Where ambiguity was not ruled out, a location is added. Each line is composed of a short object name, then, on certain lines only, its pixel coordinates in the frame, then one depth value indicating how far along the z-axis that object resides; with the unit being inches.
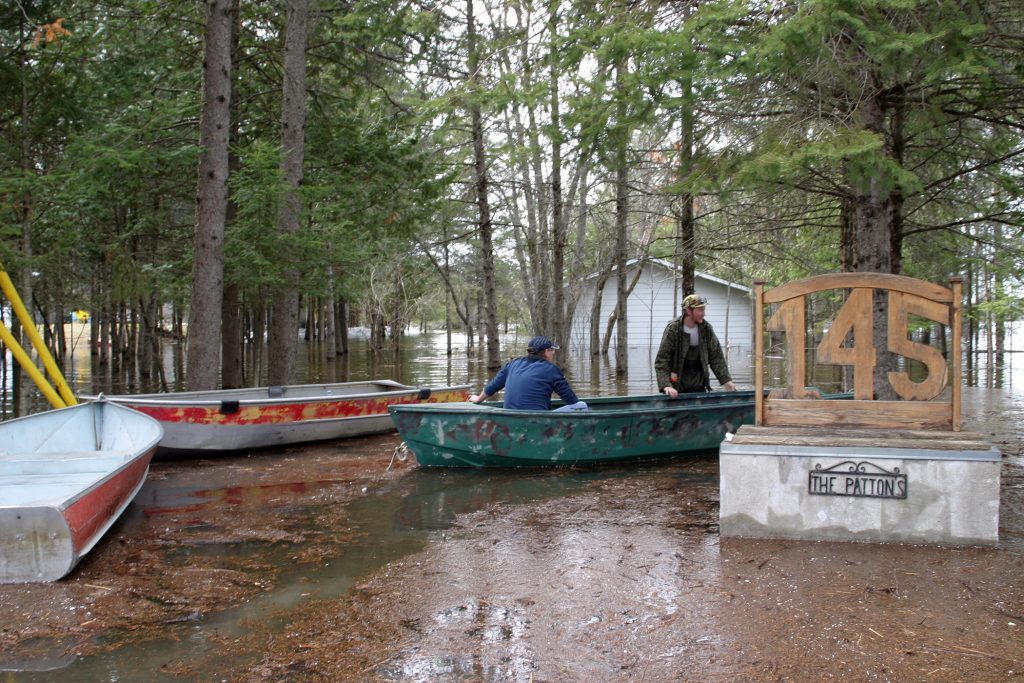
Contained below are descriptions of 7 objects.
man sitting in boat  367.6
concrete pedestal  222.4
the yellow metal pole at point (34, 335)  388.8
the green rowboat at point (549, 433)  359.6
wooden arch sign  243.0
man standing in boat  378.0
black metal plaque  225.8
